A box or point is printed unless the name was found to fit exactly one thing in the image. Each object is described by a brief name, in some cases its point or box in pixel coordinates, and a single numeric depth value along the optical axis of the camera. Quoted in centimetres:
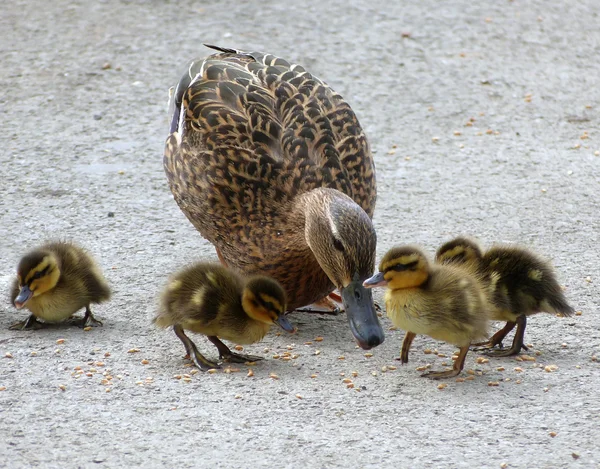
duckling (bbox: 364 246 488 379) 831
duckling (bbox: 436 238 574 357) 884
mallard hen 876
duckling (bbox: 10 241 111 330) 920
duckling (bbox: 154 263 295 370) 864
